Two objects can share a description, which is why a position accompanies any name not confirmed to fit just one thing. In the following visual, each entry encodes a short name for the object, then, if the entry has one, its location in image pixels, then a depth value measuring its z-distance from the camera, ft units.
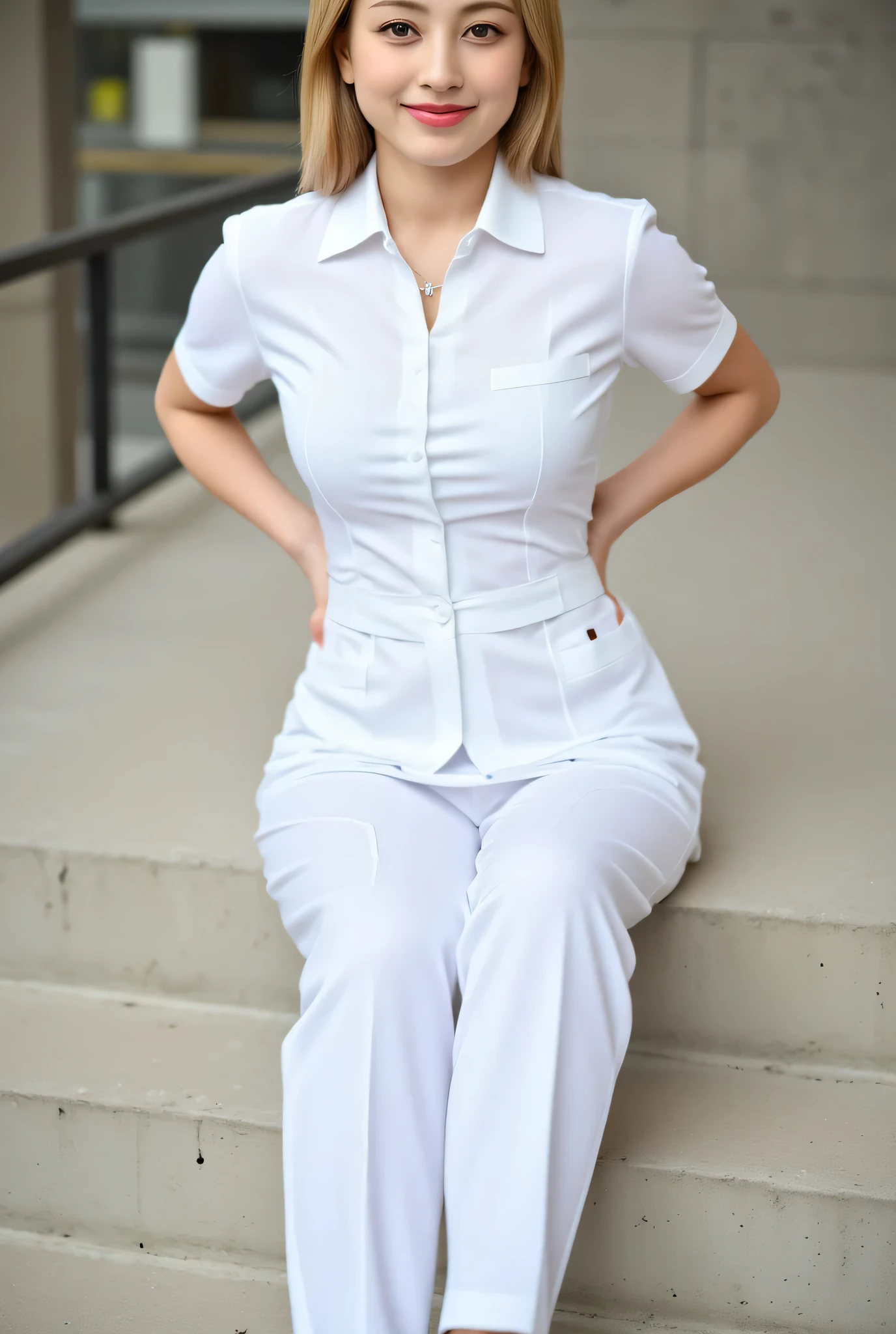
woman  4.91
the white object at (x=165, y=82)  44.80
